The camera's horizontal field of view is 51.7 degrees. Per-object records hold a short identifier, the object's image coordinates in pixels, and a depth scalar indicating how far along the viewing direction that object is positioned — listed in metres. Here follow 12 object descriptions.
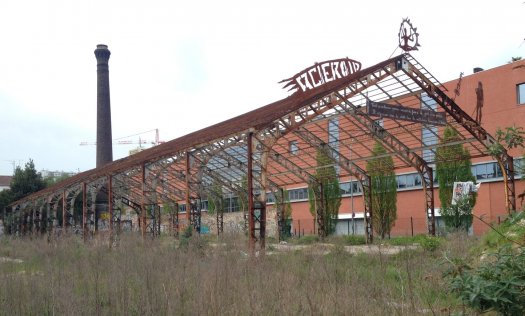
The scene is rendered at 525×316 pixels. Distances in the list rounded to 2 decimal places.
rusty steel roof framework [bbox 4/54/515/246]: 18.59
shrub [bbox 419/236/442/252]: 14.66
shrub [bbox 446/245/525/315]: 4.15
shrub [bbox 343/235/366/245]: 26.34
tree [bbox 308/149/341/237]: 29.61
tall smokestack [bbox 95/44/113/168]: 55.03
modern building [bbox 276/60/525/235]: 34.16
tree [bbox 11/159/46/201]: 55.73
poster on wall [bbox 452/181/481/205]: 24.02
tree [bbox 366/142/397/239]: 36.78
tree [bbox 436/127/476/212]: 34.44
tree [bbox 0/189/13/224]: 55.88
